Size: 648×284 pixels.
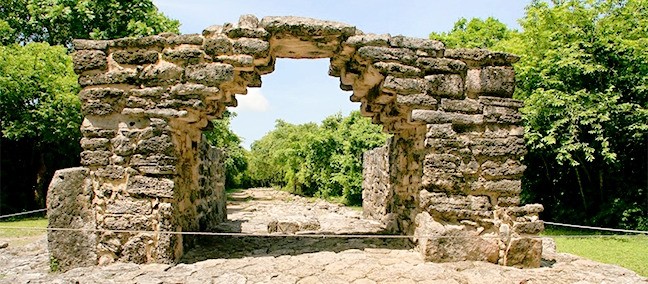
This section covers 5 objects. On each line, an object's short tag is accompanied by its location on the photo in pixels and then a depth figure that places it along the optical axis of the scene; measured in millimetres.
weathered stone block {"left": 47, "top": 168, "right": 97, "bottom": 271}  4953
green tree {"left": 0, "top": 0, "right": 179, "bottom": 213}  12141
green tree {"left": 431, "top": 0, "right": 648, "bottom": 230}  10008
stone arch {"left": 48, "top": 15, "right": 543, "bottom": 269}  5004
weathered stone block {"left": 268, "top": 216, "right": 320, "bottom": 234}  7516
